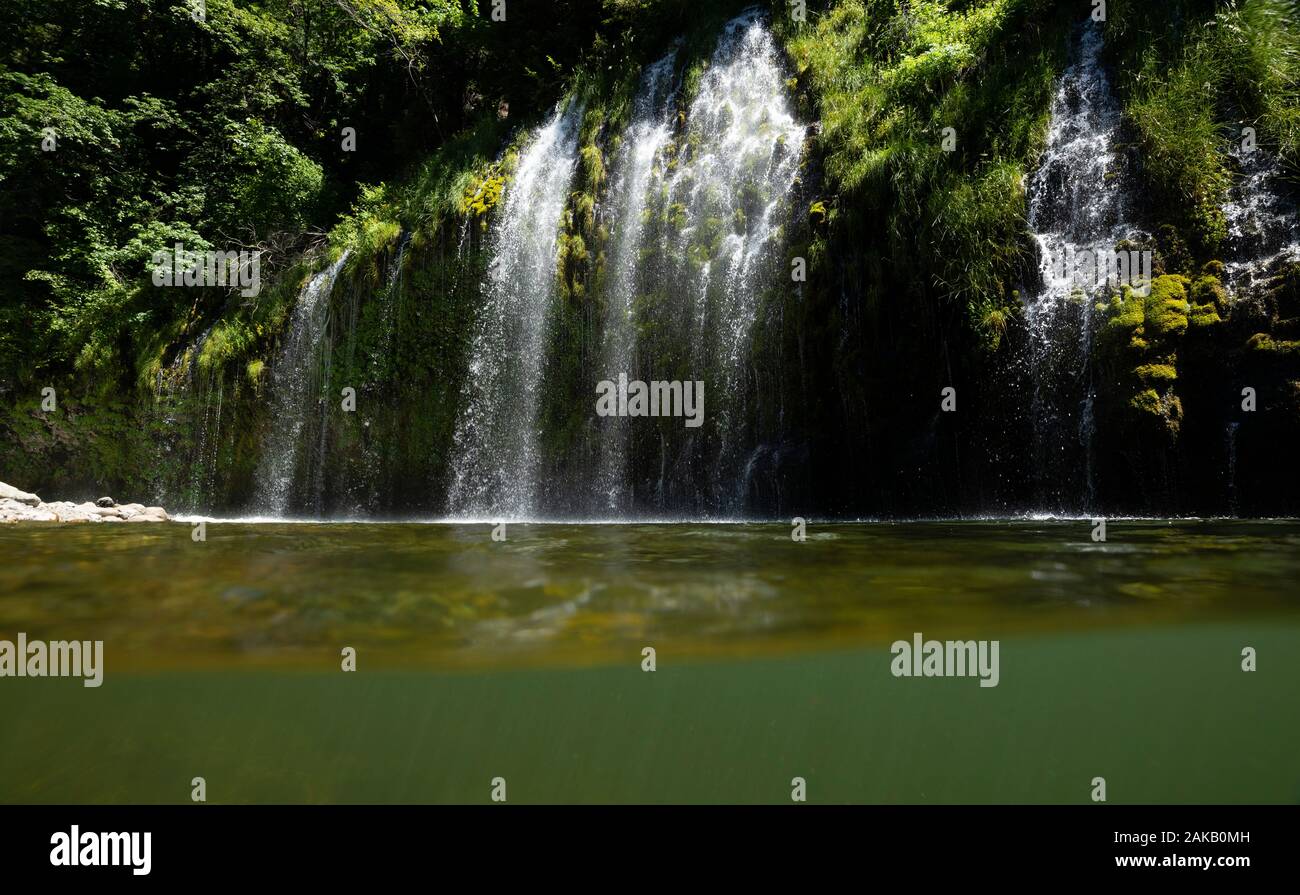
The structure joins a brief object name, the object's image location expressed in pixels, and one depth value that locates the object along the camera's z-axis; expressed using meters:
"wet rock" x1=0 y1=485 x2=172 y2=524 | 9.96
